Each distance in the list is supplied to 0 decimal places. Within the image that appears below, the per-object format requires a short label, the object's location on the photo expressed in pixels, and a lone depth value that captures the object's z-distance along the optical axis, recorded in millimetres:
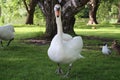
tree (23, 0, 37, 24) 22488
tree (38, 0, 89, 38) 9510
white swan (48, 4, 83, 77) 4794
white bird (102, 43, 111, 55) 7402
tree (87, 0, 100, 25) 24385
